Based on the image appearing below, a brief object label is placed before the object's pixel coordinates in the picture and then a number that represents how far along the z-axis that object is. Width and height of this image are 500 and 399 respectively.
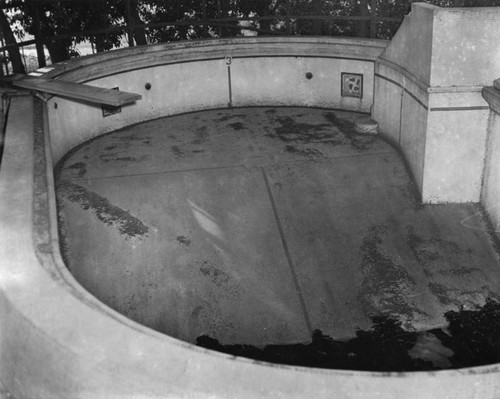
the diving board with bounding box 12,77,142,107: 8.71
